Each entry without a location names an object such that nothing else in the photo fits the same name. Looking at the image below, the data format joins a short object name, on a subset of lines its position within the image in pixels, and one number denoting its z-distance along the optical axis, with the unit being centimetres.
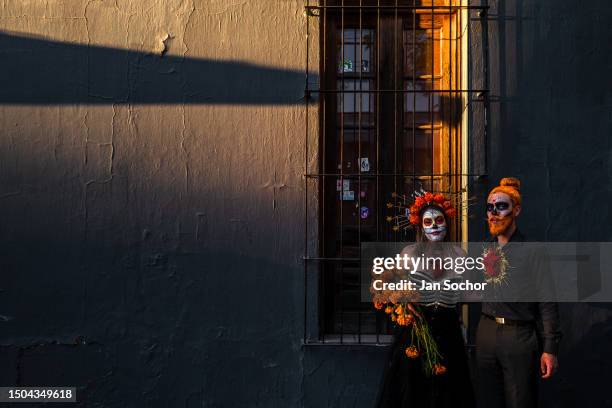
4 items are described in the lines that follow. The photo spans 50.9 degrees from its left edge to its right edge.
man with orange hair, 370
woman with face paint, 382
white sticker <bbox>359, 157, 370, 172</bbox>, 504
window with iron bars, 496
